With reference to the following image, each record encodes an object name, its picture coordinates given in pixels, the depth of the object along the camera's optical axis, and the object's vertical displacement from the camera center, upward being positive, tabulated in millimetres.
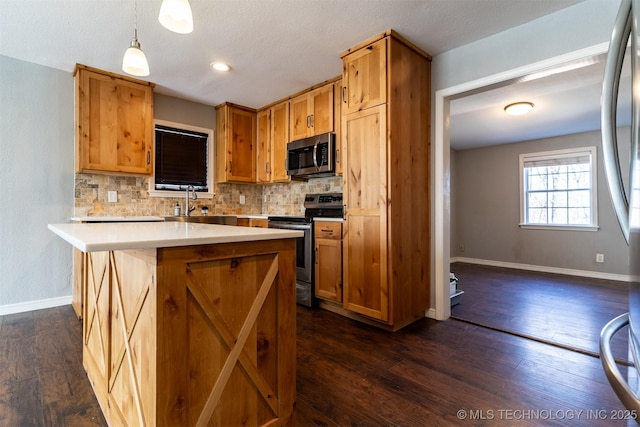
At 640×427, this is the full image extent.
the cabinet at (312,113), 3480 +1197
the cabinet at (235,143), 4246 +996
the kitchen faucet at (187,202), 3930 +161
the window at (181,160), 3920 +728
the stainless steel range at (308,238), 3199 -251
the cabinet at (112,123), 3145 +987
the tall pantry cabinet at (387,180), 2525 +293
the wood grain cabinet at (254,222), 3908 -107
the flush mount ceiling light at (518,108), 3740 +1288
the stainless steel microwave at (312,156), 3332 +658
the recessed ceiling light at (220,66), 3076 +1500
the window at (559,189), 5020 +410
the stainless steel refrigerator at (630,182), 532 +60
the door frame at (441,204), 2838 +85
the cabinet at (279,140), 4055 +984
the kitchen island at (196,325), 1041 -430
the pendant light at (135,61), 1770 +884
